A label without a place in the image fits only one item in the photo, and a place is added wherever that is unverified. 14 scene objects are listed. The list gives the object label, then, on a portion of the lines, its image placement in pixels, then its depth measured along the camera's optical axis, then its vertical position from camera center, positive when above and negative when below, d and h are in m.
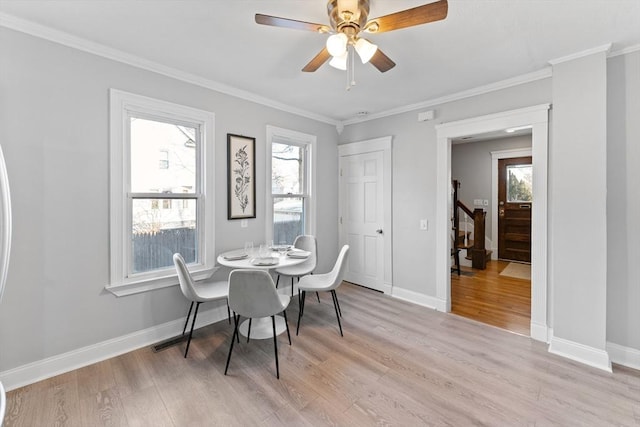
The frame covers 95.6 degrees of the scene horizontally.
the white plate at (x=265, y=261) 2.56 -0.44
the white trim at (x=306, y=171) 3.61 +0.61
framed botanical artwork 3.23 +0.41
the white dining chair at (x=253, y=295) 2.11 -0.62
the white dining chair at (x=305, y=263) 3.34 -0.62
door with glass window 5.61 +0.06
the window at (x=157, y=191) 2.50 +0.21
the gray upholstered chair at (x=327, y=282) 2.87 -0.73
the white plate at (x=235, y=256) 2.81 -0.43
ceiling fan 1.55 +1.08
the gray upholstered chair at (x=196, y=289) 2.42 -0.72
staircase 5.33 -0.48
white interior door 4.13 -0.06
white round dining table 2.54 -0.46
